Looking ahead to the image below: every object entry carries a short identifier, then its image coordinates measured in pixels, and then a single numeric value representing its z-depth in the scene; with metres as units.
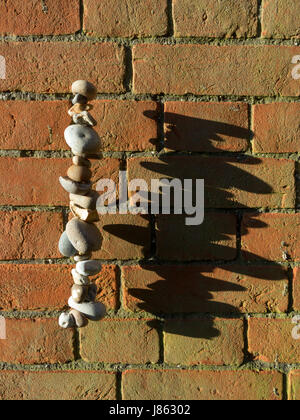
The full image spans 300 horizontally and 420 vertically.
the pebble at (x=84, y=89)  0.49
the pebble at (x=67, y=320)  0.52
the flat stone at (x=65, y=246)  0.51
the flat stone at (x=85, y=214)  0.50
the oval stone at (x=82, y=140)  0.48
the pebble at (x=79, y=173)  0.49
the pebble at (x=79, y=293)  0.51
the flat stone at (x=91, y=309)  0.51
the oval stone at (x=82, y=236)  0.49
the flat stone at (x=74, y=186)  0.48
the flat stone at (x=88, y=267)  0.50
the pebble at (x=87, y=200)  0.49
